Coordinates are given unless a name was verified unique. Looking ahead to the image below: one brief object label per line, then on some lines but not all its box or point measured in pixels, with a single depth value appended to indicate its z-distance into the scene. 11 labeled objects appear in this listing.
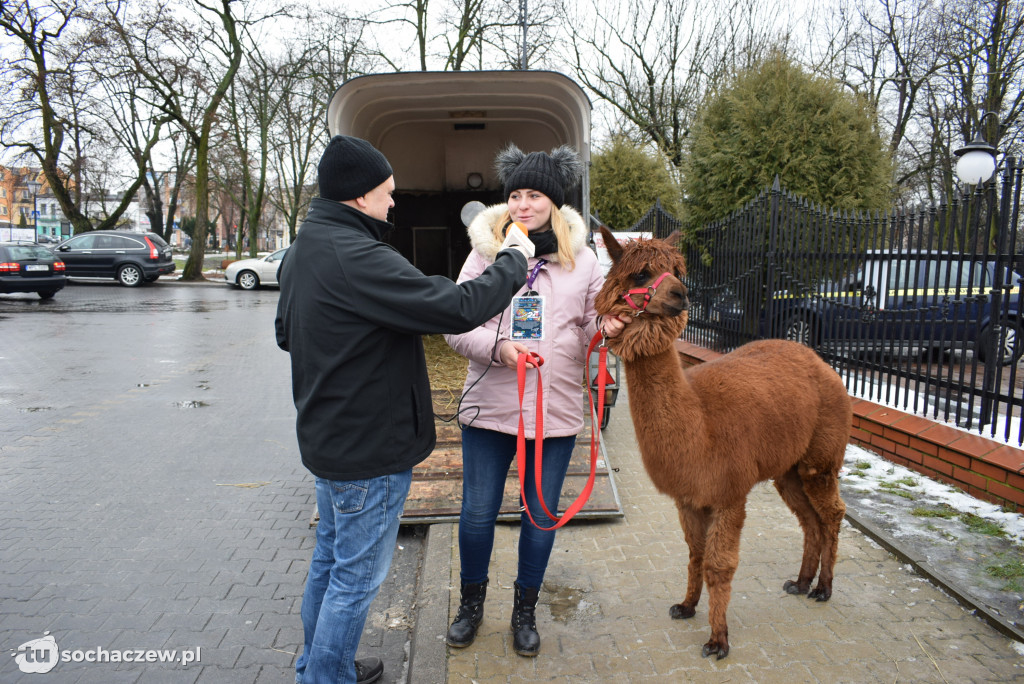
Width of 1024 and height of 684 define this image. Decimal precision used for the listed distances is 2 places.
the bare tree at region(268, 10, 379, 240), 25.28
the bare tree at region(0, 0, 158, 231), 23.88
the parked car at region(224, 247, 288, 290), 26.02
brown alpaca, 2.59
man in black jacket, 2.18
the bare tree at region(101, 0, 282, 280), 24.34
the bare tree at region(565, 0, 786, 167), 22.72
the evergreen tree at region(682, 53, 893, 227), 9.15
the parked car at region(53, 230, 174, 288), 23.66
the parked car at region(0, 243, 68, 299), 17.81
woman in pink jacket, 2.84
